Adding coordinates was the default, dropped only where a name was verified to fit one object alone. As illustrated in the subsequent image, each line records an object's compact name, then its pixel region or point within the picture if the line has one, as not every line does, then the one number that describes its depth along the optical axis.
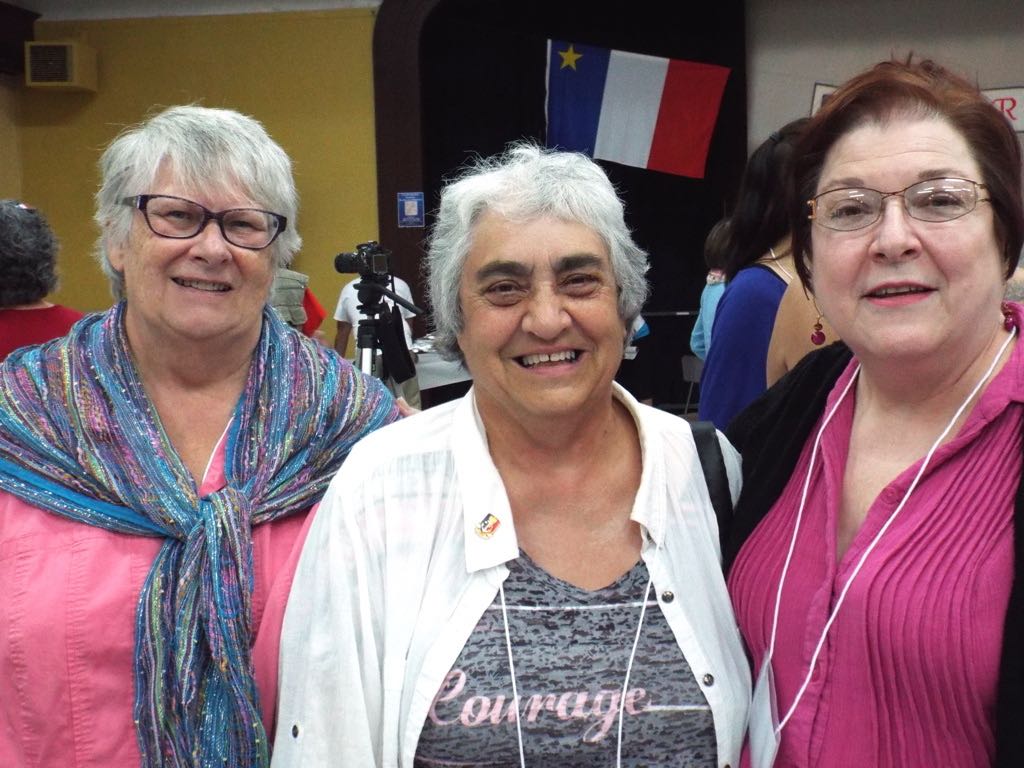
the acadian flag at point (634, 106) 7.46
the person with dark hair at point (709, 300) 3.82
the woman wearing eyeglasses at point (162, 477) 1.59
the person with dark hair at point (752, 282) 2.59
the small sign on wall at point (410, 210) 7.11
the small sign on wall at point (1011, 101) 7.22
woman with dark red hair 1.25
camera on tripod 3.20
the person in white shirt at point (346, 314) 6.25
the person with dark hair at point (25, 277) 2.80
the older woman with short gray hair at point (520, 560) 1.44
